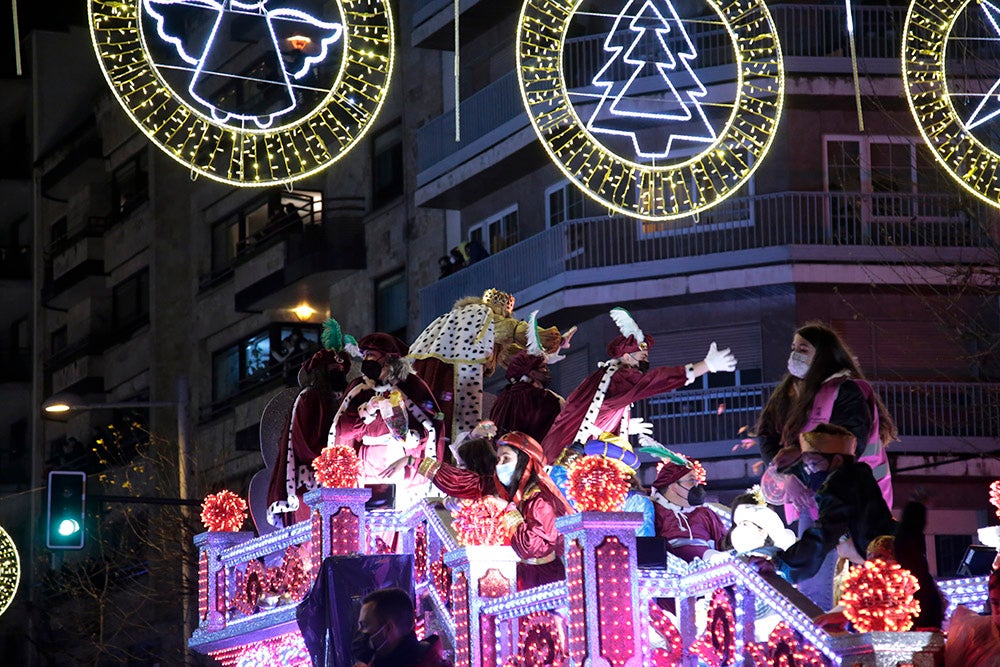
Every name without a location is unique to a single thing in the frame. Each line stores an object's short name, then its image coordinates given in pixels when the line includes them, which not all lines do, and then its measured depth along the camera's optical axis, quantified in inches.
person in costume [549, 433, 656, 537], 611.2
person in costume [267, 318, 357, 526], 705.0
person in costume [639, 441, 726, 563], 636.7
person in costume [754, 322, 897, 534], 516.7
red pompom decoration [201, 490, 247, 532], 740.0
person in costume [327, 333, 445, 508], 654.5
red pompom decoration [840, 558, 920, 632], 399.2
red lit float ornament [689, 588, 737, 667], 467.2
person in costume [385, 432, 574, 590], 574.9
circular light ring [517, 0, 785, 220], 539.8
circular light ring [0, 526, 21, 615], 1232.8
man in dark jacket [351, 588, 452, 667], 500.7
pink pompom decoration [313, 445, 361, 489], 629.6
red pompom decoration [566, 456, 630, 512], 498.6
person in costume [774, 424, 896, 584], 454.0
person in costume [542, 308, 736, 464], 633.0
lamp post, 1179.3
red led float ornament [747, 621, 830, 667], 431.5
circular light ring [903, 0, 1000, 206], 542.3
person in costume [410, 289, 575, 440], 688.4
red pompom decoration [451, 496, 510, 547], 564.7
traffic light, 1010.1
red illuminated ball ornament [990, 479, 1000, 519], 458.9
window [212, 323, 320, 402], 1569.9
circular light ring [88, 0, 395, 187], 541.7
